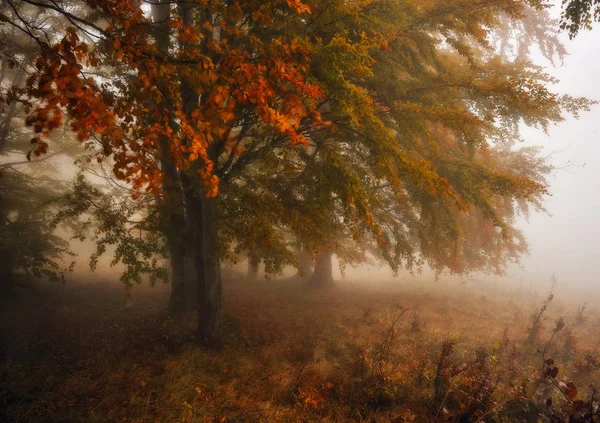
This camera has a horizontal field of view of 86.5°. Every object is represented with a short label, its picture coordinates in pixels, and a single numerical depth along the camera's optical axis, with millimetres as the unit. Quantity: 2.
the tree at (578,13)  5511
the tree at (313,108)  3803
